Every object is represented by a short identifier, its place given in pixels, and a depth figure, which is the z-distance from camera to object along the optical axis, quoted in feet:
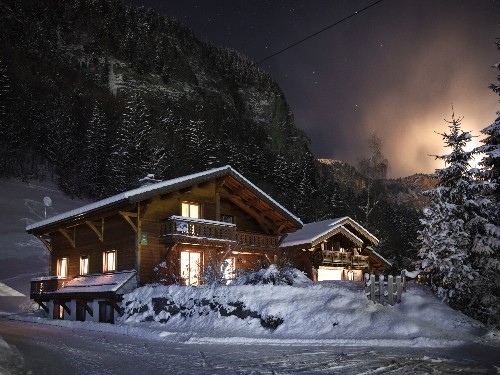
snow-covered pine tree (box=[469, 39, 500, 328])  59.24
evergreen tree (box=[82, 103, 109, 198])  232.73
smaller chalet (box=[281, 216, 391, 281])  133.08
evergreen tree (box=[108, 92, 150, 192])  232.94
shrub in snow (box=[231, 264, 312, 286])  65.36
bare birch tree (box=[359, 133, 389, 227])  174.87
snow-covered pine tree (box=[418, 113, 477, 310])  63.77
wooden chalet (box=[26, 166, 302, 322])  83.51
